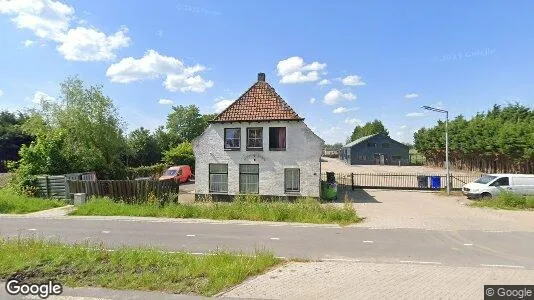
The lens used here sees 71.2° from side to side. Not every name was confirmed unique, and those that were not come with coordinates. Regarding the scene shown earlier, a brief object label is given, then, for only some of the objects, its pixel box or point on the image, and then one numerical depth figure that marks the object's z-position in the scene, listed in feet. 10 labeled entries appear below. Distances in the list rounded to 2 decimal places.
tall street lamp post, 85.29
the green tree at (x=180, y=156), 137.80
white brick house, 76.23
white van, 71.15
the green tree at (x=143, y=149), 156.04
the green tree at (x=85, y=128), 94.53
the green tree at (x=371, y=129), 414.29
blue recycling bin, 97.30
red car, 110.51
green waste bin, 78.64
